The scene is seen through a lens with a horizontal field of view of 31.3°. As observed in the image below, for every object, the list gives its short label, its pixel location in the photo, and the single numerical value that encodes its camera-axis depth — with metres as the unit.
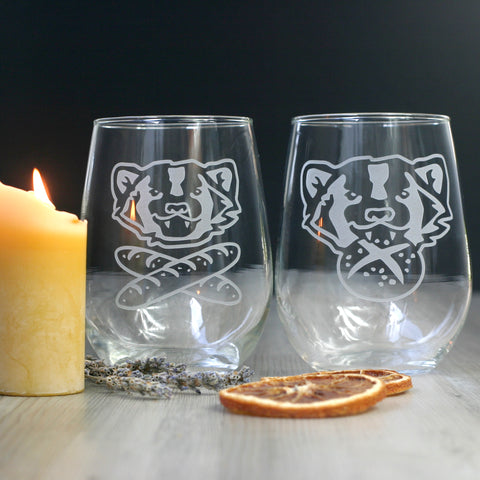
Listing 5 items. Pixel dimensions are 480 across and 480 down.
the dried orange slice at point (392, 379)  0.66
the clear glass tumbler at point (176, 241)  0.70
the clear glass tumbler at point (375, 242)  0.71
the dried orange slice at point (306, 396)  0.58
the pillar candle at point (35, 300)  0.66
